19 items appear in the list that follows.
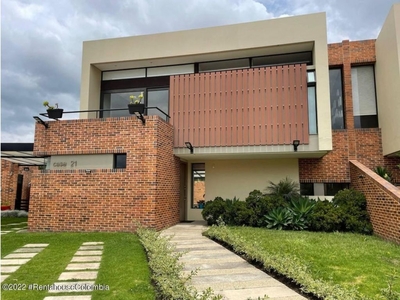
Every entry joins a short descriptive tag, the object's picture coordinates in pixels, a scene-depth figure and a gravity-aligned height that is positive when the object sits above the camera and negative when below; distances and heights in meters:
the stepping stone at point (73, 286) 4.35 -1.46
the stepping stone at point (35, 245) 7.33 -1.41
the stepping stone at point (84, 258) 5.98 -1.42
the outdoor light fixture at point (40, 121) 9.99 +2.17
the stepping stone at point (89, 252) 6.53 -1.41
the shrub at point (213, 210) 10.43 -0.77
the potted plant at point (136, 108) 9.53 +2.49
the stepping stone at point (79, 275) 4.91 -1.44
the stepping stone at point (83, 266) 5.42 -1.43
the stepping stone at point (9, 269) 5.30 -1.45
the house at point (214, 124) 9.48 +2.23
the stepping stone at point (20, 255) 6.36 -1.43
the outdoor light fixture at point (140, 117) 9.42 +2.18
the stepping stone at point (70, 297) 4.06 -1.47
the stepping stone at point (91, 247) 7.02 -1.40
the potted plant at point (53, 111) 10.01 +2.49
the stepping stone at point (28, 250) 6.82 -1.42
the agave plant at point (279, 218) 9.52 -0.94
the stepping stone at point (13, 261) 5.81 -1.45
